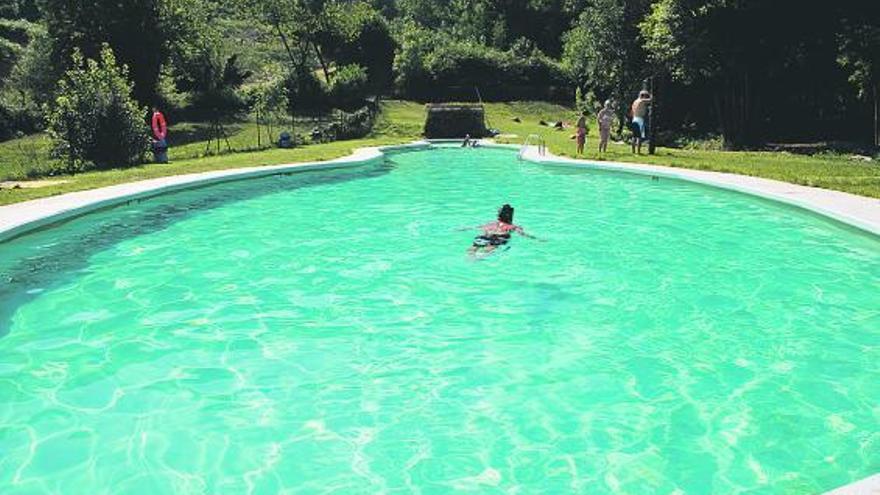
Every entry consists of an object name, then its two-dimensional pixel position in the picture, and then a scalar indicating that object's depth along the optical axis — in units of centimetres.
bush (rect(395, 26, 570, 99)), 5047
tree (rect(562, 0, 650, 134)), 3031
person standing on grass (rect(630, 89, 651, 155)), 2366
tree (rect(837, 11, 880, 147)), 2398
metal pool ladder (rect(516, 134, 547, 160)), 2560
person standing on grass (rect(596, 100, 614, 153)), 2412
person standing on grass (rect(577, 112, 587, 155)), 2425
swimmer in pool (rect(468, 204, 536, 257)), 1286
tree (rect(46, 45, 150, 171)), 2255
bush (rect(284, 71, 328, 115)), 4662
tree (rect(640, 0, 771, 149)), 2647
